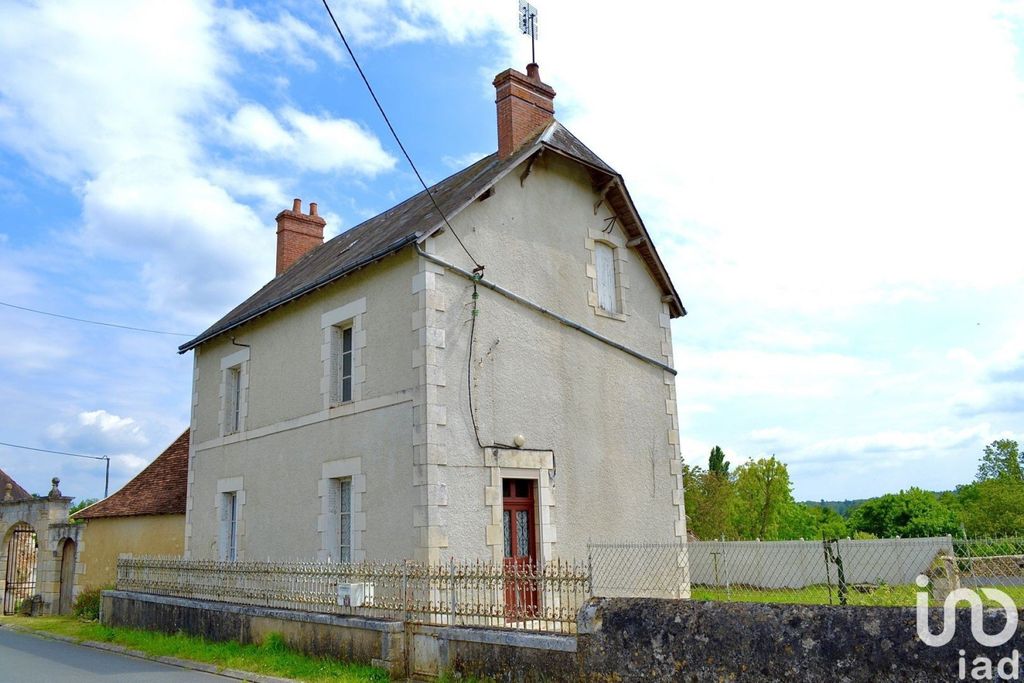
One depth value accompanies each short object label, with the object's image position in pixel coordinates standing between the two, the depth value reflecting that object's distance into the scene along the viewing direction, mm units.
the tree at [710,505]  34125
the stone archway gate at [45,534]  19953
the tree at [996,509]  30750
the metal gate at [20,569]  20922
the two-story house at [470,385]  10727
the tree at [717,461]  47312
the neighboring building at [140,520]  17312
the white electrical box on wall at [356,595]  9617
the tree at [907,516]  34750
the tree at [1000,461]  39531
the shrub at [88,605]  17844
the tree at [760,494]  38719
